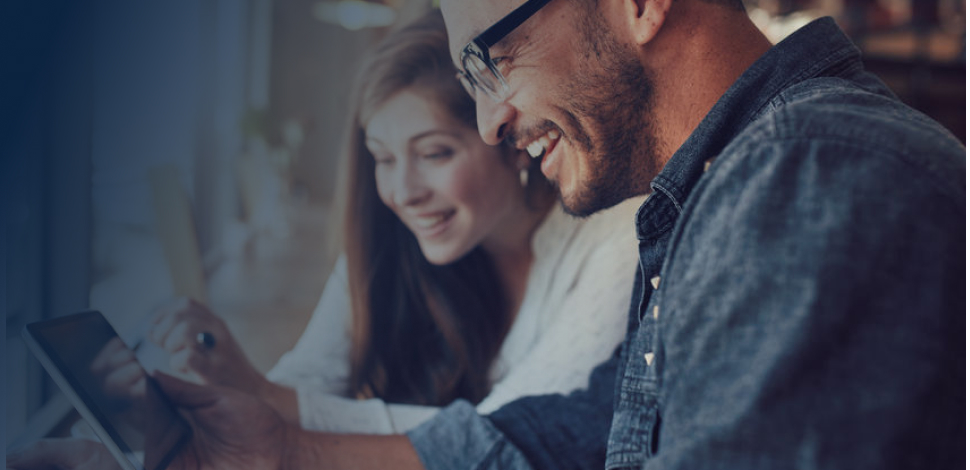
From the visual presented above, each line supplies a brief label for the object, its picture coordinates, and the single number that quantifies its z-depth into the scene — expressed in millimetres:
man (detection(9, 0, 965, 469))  486
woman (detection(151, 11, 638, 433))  1076
